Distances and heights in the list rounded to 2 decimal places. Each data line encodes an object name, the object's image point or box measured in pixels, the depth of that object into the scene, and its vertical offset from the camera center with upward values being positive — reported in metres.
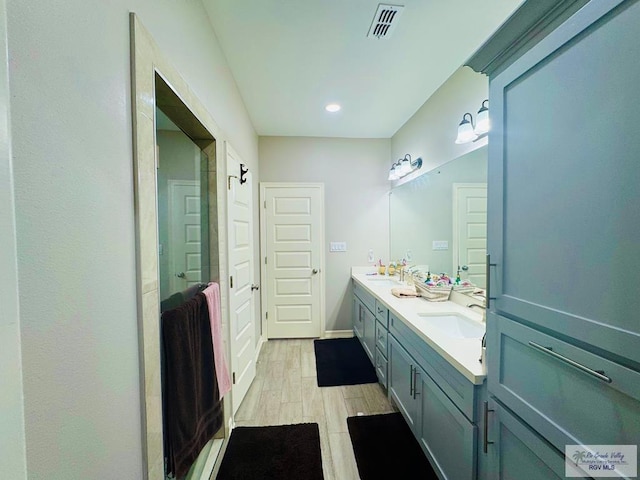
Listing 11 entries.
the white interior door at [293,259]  3.47 -0.33
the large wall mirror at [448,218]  1.88 +0.13
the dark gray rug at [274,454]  1.57 -1.40
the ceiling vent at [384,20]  1.46 +1.23
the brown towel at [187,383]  1.12 -0.68
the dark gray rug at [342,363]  2.55 -1.38
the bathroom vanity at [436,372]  1.14 -0.77
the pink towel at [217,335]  1.47 -0.57
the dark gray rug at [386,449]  1.57 -1.39
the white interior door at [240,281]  1.96 -0.38
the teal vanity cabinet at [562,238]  0.63 -0.02
